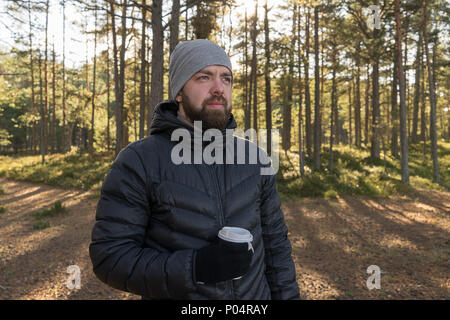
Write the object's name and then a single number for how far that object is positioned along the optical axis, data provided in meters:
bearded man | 1.34
